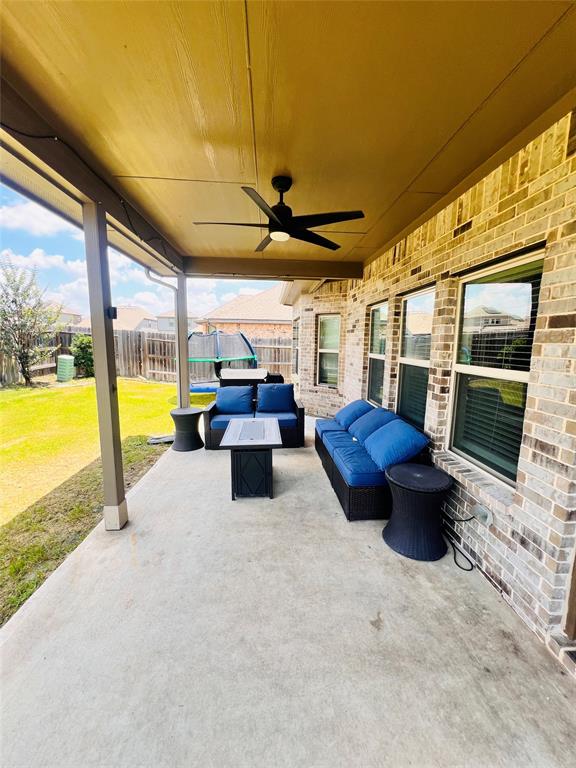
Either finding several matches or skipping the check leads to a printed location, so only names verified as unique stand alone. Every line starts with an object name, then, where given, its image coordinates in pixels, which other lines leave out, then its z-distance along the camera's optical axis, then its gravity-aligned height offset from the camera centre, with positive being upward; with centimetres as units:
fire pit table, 314 -127
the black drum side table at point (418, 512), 226 -128
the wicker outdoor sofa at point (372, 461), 277 -112
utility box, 838 -65
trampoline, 985 -9
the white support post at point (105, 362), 240 -15
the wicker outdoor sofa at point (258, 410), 465 -108
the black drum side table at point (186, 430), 452 -128
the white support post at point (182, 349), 511 -7
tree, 705 +61
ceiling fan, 241 +103
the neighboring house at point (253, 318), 1554 +143
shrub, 902 -21
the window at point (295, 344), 776 +4
